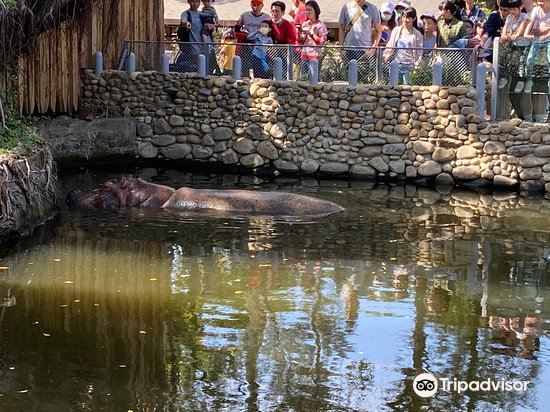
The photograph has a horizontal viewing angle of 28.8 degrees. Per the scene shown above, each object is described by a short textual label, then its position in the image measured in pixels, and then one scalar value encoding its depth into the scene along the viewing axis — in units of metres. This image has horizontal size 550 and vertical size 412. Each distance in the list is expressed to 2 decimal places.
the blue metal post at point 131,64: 19.31
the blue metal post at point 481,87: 16.81
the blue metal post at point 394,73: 17.36
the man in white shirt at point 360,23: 18.00
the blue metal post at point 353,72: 17.56
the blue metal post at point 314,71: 17.89
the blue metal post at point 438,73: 17.08
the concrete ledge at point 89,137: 18.02
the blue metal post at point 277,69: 18.16
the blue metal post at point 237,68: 18.47
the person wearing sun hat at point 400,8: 18.66
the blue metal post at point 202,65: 18.77
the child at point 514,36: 16.75
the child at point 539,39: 16.52
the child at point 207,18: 19.16
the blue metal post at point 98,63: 19.27
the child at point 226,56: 18.67
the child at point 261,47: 18.23
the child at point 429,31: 17.53
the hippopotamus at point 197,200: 14.48
